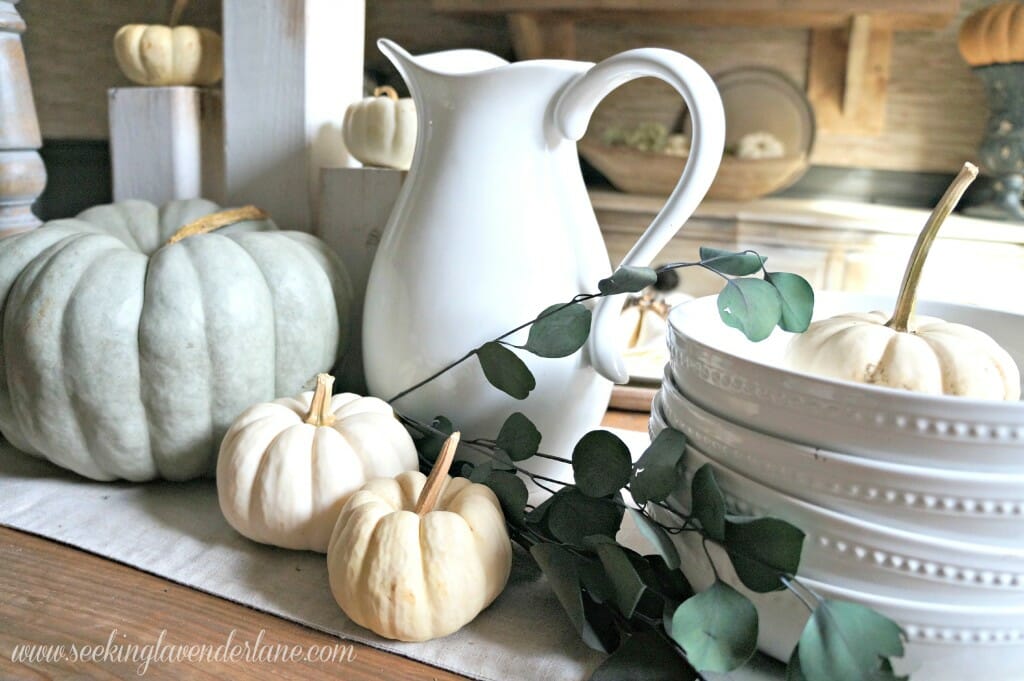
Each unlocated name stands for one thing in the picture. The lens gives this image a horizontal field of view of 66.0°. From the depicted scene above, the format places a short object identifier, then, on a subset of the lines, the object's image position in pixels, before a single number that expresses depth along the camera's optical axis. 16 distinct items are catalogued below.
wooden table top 0.41
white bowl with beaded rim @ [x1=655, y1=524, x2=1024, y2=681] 0.36
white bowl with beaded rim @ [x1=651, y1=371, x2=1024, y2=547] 0.34
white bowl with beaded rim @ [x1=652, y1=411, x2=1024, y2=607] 0.35
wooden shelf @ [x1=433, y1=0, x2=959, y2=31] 1.78
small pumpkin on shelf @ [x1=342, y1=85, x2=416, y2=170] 0.79
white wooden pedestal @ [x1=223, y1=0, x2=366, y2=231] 0.80
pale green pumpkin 0.58
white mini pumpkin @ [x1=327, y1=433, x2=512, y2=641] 0.42
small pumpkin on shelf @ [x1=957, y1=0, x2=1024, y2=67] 1.80
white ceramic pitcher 0.56
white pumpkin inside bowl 0.42
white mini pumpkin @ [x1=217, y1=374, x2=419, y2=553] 0.50
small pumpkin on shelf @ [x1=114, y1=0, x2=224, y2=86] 1.07
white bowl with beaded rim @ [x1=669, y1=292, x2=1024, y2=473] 0.34
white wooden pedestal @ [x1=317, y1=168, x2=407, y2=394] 0.76
